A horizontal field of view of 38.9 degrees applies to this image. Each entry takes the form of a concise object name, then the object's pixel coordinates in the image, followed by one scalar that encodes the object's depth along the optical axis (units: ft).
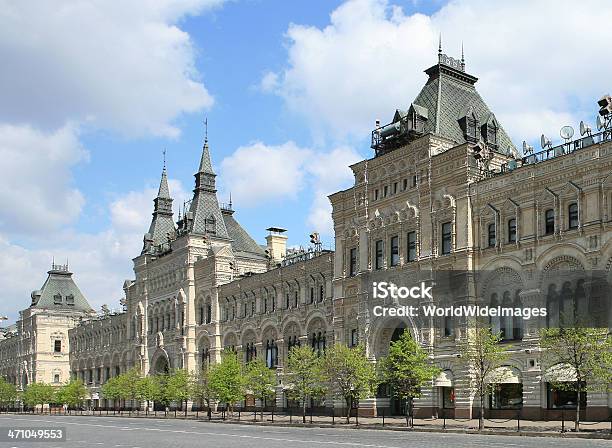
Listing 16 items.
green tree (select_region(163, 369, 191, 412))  281.74
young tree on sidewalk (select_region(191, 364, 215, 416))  258.49
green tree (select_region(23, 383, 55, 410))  413.39
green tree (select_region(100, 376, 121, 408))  333.19
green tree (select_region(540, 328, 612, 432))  140.97
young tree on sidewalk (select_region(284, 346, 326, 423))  211.61
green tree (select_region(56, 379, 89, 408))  388.16
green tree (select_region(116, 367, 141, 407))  323.98
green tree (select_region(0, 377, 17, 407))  471.62
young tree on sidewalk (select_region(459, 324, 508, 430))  161.53
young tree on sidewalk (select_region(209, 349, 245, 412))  241.14
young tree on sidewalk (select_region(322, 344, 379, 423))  193.77
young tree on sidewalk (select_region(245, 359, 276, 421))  237.45
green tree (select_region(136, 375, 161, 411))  299.99
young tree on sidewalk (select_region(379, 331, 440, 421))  178.60
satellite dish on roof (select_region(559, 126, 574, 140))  172.47
